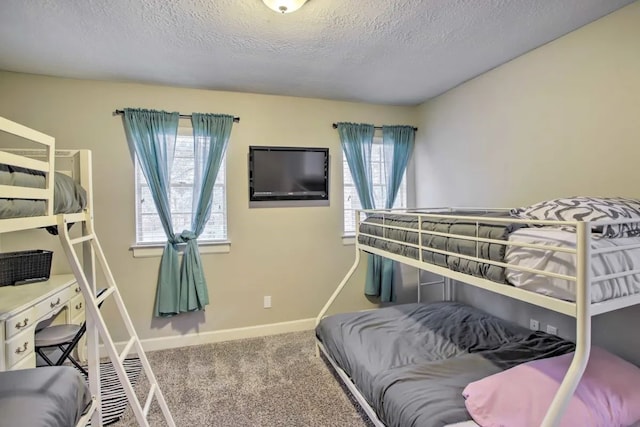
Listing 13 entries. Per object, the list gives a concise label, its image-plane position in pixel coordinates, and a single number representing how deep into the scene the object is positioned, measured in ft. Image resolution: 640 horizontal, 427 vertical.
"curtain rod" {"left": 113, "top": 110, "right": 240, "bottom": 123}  9.55
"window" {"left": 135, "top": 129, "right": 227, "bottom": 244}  10.04
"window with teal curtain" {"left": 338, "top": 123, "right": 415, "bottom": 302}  11.68
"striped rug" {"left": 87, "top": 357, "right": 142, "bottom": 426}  6.93
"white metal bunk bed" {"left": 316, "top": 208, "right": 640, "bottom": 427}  3.71
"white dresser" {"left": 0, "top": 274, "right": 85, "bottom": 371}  5.92
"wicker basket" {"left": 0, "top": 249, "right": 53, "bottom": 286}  7.63
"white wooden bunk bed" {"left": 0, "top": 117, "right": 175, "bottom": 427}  3.83
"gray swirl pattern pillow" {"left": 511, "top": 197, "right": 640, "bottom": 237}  4.47
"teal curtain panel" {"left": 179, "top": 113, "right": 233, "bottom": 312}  9.96
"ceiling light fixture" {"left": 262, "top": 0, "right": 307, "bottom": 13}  5.74
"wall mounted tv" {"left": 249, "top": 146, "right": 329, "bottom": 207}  10.81
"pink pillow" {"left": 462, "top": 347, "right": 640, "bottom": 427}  4.27
